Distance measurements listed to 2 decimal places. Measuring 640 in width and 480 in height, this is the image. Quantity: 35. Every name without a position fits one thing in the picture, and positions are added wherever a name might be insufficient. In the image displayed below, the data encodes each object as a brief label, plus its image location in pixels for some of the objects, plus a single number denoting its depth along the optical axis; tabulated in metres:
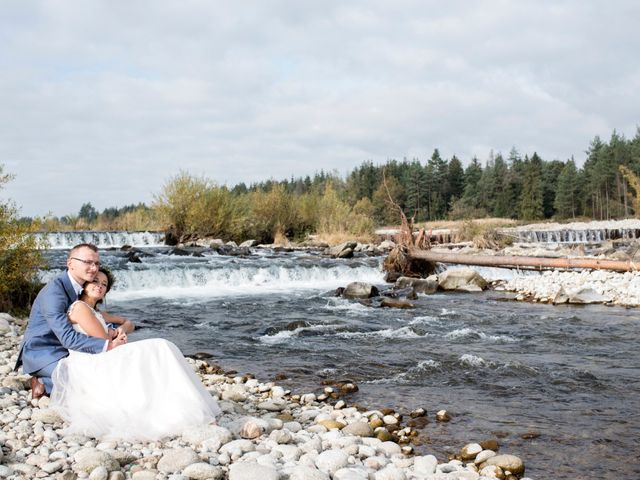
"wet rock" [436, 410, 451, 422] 4.97
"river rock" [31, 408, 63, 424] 3.95
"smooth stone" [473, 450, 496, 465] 4.04
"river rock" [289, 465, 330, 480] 3.29
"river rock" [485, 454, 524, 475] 3.90
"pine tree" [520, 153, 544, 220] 66.00
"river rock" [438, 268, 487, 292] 14.87
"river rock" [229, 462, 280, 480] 3.20
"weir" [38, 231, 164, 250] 25.25
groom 3.94
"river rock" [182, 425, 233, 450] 3.70
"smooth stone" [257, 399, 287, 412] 5.05
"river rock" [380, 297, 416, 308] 11.70
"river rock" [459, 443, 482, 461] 4.16
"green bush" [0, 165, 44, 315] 9.13
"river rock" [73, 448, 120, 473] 3.20
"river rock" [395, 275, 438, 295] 14.35
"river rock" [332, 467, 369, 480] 3.36
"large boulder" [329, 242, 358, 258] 21.40
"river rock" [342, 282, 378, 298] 13.12
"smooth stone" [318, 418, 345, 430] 4.58
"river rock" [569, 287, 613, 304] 12.11
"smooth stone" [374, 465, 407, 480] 3.48
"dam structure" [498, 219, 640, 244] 35.00
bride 3.68
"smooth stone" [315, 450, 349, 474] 3.56
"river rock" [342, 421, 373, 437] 4.42
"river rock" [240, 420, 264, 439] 4.05
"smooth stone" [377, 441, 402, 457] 4.11
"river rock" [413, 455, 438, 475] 3.73
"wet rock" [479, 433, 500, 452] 4.33
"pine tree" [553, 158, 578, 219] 65.25
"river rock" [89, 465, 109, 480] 3.10
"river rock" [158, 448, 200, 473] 3.29
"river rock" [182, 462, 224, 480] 3.24
